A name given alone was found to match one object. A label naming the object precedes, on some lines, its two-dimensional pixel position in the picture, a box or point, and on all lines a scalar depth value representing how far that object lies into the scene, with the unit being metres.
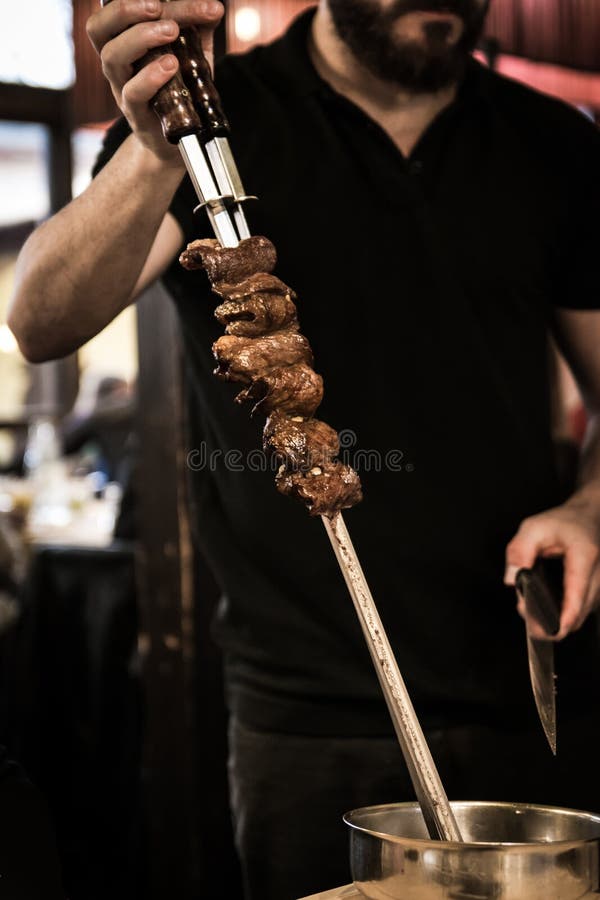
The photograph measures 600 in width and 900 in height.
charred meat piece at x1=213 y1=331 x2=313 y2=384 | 0.85
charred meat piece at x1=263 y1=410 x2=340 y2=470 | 0.86
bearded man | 1.33
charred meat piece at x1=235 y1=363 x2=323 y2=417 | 0.86
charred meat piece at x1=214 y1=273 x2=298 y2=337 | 0.87
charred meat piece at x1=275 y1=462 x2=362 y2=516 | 0.84
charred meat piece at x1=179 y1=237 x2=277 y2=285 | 0.86
